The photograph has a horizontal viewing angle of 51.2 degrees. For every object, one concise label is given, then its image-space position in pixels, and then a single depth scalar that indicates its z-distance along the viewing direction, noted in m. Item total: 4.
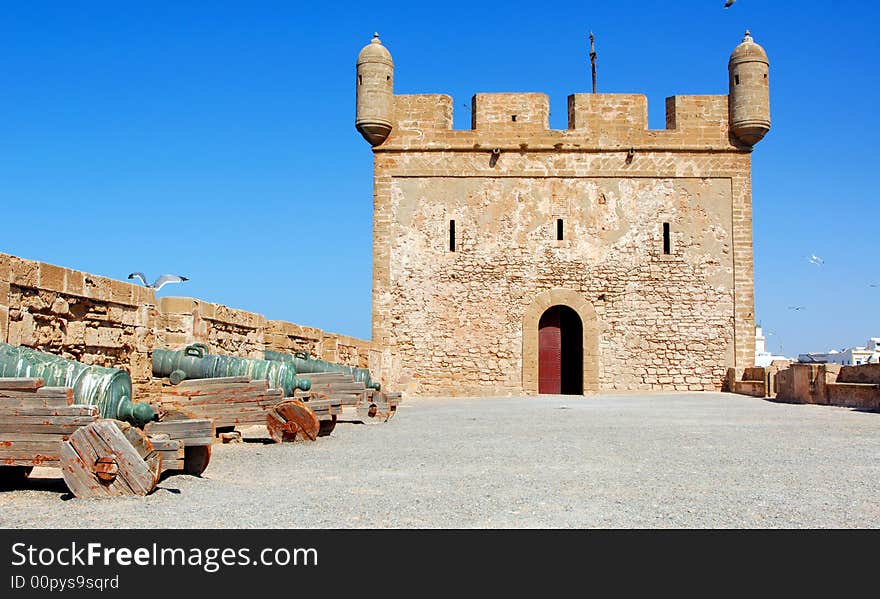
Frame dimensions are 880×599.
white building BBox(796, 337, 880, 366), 68.79
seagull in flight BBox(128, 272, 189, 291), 17.81
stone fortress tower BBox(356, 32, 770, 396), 18.78
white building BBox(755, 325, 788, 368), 60.14
